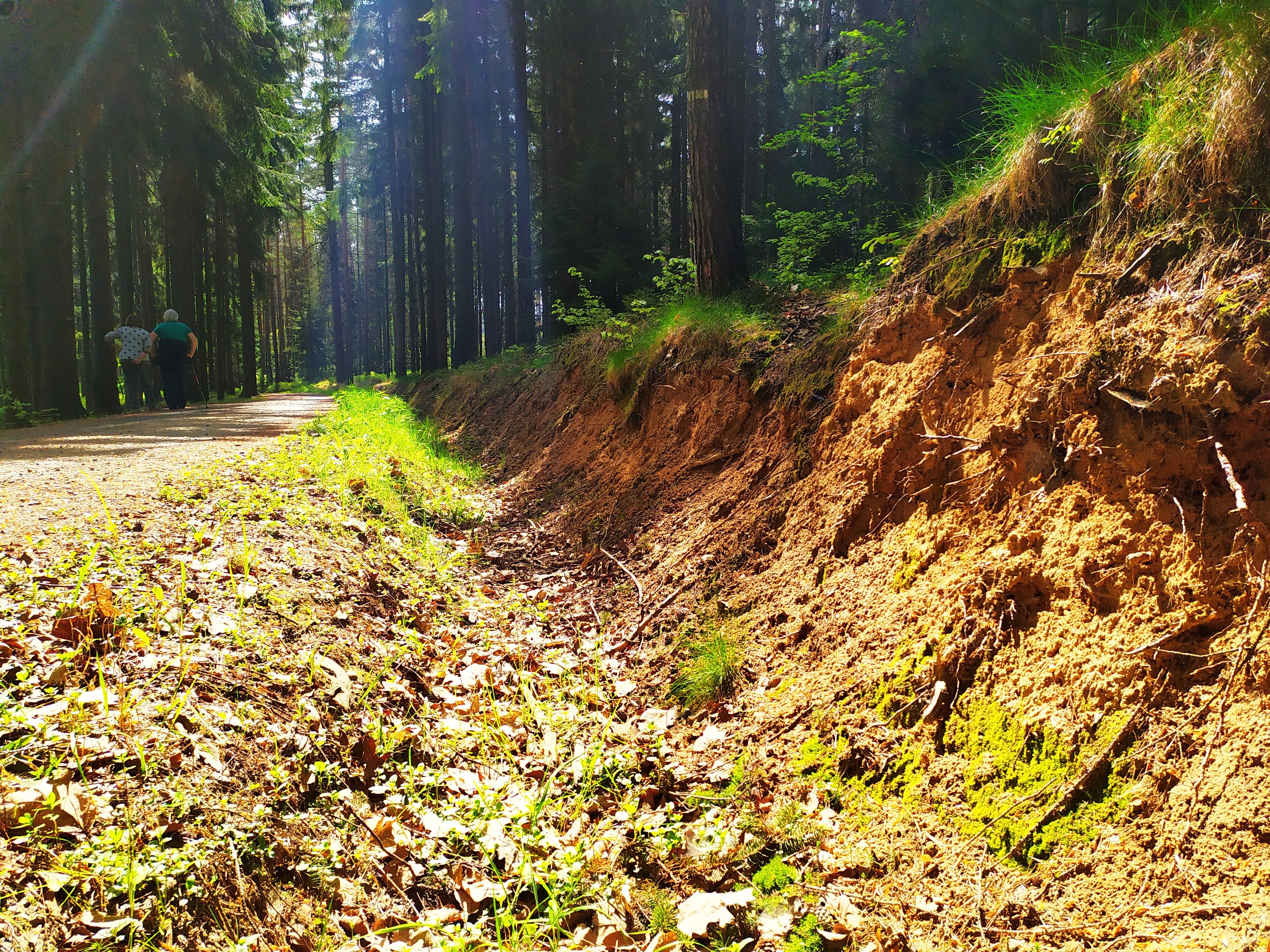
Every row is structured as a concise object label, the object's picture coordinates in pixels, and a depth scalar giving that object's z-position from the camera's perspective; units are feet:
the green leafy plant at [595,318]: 29.55
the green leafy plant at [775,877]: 8.09
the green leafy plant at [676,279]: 30.09
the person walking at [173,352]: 47.96
